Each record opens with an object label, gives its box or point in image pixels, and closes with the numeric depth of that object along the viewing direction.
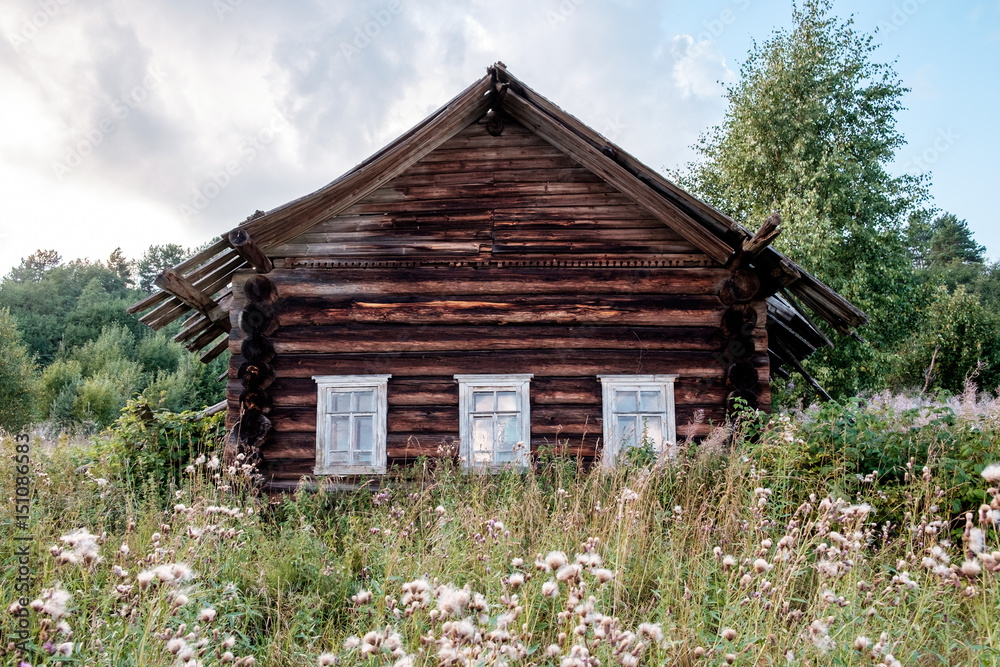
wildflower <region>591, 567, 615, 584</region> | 2.07
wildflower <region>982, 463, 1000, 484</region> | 2.38
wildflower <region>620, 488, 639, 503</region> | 3.52
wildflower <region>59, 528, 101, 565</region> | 2.22
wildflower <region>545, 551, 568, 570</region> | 2.13
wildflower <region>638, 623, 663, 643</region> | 2.09
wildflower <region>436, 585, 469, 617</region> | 2.03
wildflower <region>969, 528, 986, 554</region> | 2.34
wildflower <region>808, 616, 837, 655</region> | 2.17
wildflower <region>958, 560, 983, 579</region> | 2.32
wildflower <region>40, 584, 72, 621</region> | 2.02
